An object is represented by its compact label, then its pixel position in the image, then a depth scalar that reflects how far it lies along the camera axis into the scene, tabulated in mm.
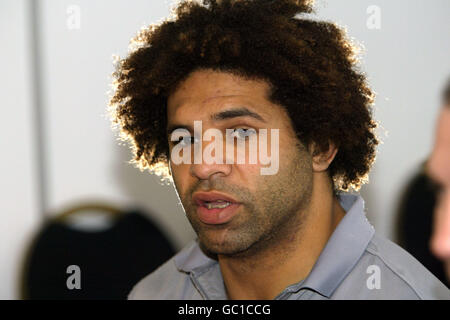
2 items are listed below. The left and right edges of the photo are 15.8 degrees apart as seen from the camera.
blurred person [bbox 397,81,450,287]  1893
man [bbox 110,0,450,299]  1607
